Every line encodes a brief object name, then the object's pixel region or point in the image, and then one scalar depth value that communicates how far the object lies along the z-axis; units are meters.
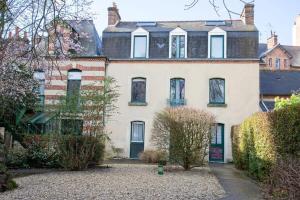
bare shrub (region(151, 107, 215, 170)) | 8.59
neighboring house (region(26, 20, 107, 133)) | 13.30
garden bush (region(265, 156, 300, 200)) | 3.54
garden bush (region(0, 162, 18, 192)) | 5.85
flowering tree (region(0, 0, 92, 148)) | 3.09
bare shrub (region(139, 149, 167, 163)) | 11.09
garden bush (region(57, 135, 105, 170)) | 8.78
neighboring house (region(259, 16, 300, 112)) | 15.40
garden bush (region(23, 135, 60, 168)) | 9.51
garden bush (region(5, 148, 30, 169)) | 9.42
